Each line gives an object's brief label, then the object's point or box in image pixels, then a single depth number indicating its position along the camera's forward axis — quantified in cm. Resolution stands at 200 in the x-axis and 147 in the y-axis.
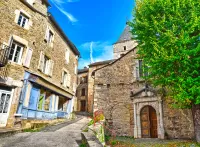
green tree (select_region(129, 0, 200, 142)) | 617
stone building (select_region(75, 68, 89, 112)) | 2892
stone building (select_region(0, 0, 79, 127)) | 913
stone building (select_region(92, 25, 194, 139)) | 878
